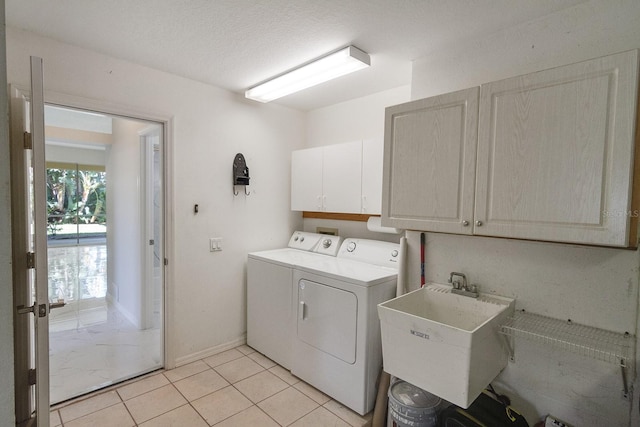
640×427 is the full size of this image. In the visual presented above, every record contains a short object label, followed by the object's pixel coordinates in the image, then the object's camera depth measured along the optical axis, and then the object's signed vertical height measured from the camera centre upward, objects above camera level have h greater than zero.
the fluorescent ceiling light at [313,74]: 2.11 +0.97
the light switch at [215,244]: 2.91 -0.43
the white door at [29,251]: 1.41 -0.28
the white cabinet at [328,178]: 2.75 +0.21
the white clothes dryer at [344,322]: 2.13 -0.89
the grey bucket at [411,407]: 1.78 -1.19
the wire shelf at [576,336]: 1.41 -0.63
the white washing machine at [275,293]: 2.70 -0.85
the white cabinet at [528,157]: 1.25 +0.22
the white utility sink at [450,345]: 1.40 -0.70
